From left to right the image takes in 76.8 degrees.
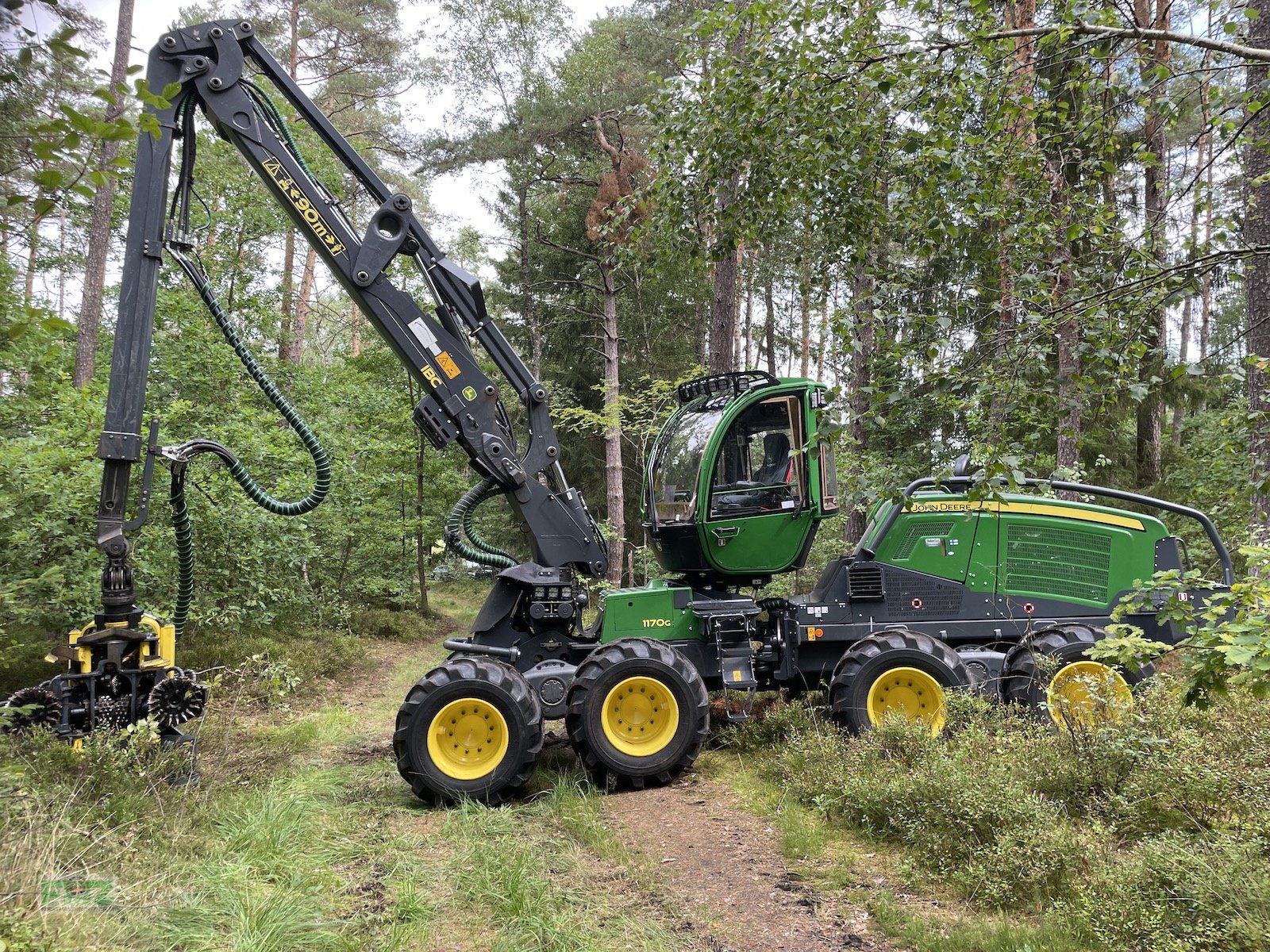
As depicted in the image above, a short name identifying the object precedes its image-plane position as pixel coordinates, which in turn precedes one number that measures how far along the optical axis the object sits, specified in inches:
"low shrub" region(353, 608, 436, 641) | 527.5
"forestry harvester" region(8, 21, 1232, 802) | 201.3
